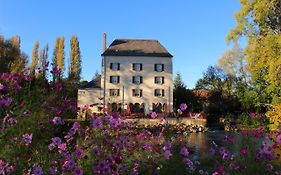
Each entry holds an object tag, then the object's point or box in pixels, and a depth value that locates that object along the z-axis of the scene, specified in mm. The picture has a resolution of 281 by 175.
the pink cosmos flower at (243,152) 3232
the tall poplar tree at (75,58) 46519
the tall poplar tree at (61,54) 46404
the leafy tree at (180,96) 31960
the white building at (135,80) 31601
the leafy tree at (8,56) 23716
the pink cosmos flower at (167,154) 2929
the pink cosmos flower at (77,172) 2332
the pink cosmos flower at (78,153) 2680
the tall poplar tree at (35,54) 49396
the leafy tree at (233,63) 32311
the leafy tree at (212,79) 37910
